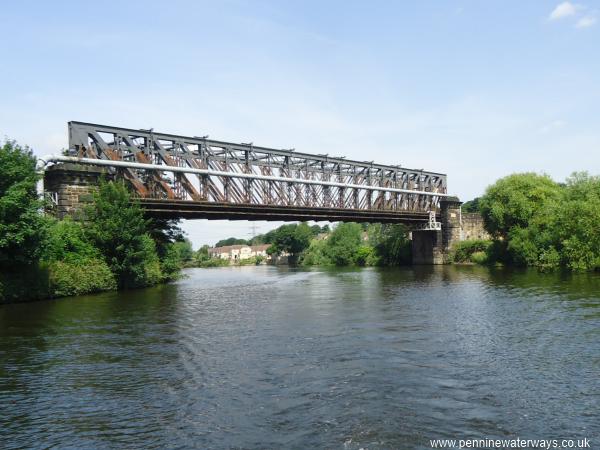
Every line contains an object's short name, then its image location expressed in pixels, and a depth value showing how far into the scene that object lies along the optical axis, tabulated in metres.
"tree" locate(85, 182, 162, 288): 35.66
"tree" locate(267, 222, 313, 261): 151.62
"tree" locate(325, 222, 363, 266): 103.31
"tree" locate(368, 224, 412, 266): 87.00
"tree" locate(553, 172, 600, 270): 44.44
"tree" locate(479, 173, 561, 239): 61.22
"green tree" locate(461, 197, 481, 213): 157.59
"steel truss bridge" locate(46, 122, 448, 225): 43.28
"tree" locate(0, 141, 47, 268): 26.69
